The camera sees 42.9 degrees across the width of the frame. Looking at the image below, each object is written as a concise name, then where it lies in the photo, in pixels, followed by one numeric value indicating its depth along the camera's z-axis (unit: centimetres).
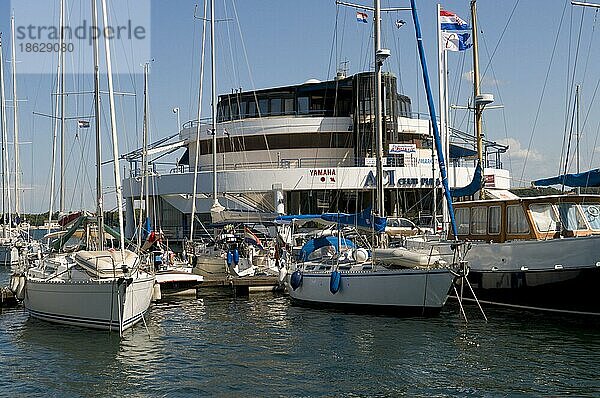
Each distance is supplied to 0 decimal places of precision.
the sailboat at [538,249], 1977
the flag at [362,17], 3155
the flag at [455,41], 3134
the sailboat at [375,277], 2081
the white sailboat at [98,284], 1859
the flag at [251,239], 3195
